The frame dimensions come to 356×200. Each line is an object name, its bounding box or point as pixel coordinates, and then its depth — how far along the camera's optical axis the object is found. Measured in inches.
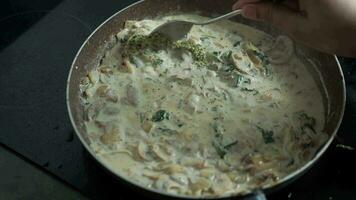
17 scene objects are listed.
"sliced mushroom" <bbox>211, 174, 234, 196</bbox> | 35.7
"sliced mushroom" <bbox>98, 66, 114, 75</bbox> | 45.9
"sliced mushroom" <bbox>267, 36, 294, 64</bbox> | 46.8
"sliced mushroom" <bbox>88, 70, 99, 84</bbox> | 45.1
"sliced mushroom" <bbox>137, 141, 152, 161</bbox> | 38.2
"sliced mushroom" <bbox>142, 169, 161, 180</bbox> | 36.6
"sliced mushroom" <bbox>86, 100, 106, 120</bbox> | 42.1
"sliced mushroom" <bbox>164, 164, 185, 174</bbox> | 36.9
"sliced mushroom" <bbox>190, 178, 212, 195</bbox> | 35.8
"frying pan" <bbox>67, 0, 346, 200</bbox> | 34.0
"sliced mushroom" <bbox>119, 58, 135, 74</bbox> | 45.6
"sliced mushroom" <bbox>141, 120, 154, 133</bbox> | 40.3
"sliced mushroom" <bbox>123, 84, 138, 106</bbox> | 42.7
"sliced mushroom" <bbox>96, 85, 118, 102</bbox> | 43.1
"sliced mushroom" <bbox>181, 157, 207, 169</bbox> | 37.5
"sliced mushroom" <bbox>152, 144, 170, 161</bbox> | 38.1
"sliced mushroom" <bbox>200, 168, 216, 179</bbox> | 36.8
